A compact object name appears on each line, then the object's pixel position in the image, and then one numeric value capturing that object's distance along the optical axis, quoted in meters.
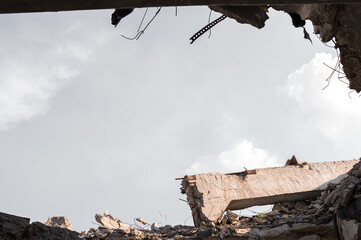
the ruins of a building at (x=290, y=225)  5.89
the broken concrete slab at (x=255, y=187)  7.76
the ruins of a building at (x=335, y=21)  4.04
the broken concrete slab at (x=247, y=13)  4.36
